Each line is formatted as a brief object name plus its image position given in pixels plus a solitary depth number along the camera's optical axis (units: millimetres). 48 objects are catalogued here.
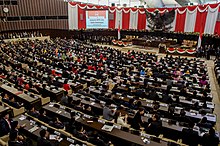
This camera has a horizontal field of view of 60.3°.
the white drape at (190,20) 23859
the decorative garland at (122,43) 26234
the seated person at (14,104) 8562
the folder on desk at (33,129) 6261
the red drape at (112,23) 30659
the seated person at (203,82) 10814
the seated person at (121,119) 6992
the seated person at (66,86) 10584
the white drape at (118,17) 29891
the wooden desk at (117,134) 5695
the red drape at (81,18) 30461
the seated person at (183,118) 6926
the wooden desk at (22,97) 8955
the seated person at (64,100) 8612
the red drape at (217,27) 21016
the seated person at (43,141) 5325
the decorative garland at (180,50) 20578
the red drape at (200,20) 22561
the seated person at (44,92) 10072
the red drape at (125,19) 29547
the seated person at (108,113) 7492
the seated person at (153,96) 9242
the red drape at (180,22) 24969
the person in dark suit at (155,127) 6402
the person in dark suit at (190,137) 6074
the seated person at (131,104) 8100
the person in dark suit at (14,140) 5519
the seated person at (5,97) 8970
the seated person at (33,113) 7402
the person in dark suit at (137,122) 6830
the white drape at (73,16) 30406
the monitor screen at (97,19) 28641
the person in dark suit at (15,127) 6162
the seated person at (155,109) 7670
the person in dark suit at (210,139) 5840
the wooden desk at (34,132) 5685
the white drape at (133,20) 29031
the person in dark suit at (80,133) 5887
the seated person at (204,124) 6559
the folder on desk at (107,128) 6359
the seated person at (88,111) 7718
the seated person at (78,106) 7993
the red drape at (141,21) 28473
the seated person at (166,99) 8797
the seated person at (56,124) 6633
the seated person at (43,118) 7062
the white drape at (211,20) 21188
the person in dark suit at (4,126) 6594
